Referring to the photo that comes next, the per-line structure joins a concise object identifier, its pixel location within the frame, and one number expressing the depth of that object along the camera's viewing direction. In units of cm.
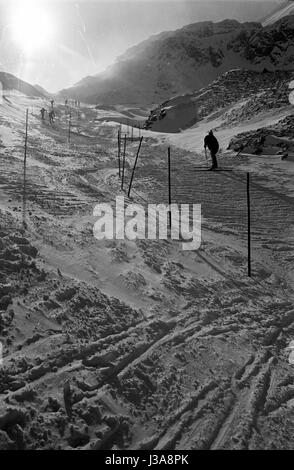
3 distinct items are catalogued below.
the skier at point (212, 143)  1850
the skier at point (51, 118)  4159
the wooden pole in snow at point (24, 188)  1065
